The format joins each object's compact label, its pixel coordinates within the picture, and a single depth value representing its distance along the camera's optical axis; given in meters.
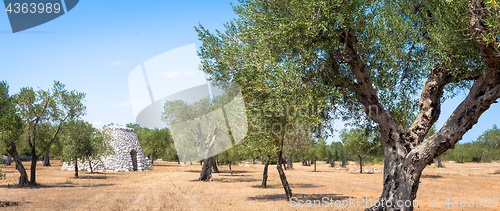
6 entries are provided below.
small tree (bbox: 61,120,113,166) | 33.47
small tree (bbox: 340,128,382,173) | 41.90
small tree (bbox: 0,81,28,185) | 16.50
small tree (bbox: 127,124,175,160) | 75.19
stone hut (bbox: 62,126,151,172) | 47.99
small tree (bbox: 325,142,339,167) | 74.38
